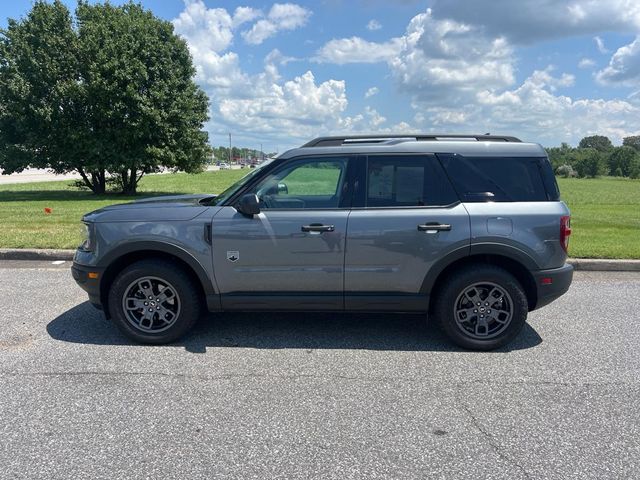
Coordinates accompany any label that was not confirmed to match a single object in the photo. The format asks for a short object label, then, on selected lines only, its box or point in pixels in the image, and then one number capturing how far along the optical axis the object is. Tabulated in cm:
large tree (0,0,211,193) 1852
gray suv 405
